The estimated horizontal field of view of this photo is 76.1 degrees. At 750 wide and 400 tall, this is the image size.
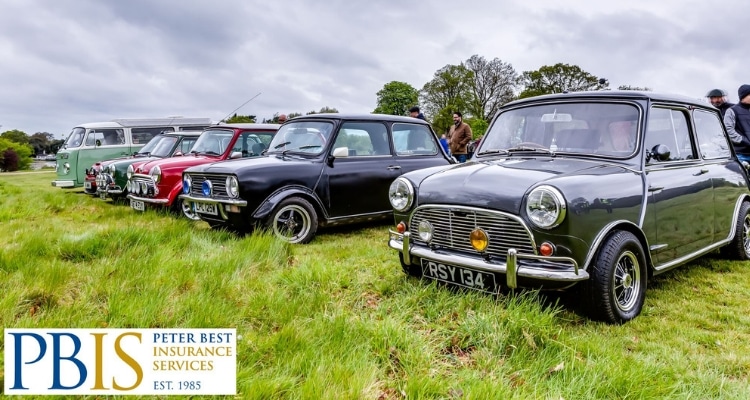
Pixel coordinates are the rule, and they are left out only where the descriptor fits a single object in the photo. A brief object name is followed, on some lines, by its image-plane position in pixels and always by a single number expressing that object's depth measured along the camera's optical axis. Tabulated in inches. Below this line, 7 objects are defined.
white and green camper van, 522.0
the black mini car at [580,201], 122.5
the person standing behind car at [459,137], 431.2
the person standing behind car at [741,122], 258.6
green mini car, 375.6
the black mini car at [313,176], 230.4
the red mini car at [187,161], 299.9
